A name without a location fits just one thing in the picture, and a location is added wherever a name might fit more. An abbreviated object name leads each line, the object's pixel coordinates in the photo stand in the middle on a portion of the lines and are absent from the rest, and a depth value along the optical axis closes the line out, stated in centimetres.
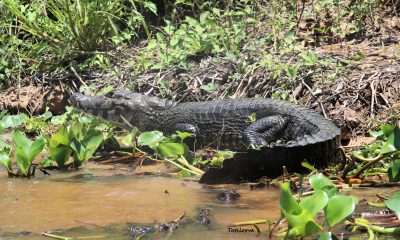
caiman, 755
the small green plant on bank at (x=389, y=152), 626
